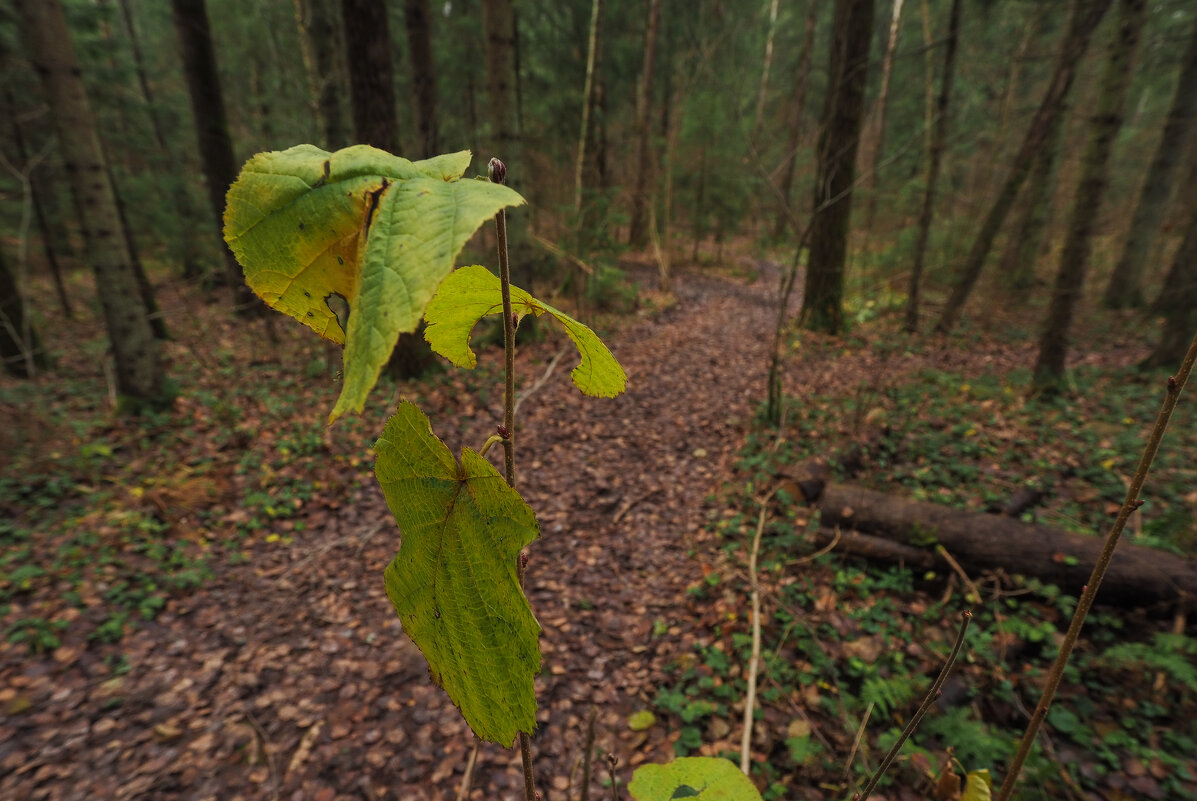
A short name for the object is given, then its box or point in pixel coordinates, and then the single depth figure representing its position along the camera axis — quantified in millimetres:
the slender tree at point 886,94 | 7652
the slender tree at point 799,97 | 15414
